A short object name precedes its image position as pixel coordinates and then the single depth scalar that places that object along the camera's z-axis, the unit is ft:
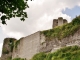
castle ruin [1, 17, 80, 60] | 67.85
